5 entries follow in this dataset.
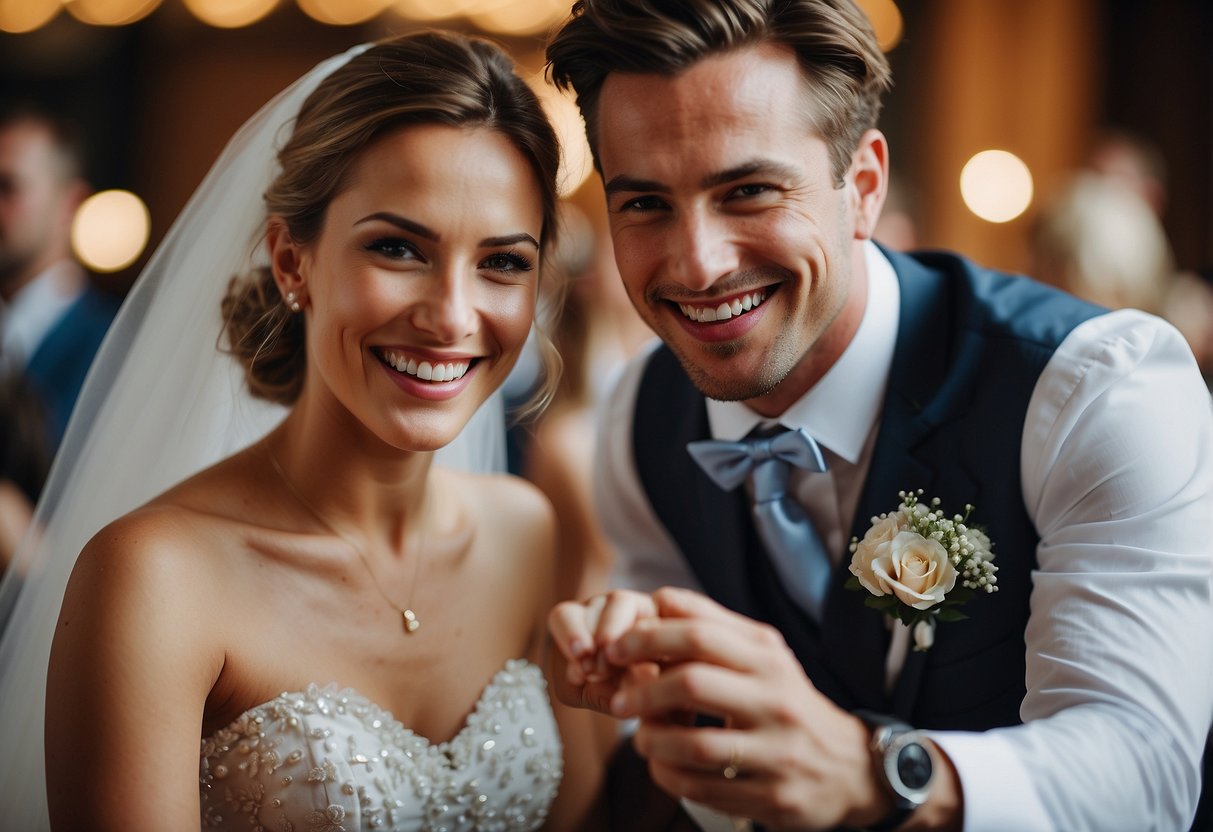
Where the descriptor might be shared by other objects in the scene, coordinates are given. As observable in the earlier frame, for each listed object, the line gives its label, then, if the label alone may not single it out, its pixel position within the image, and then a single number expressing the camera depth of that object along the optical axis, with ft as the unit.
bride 5.71
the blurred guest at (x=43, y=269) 14.11
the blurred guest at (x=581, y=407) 12.81
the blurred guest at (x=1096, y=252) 13.88
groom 4.81
